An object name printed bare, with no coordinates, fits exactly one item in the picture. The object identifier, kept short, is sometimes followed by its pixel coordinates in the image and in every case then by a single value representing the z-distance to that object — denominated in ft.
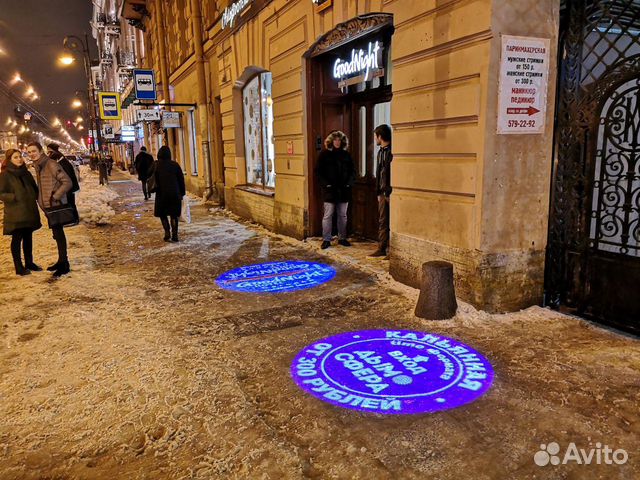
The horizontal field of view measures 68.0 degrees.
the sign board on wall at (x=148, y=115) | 62.03
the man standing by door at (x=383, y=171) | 24.43
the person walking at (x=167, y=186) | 30.91
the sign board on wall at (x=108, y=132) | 127.82
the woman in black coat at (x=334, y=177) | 26.86
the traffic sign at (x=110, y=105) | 76.54
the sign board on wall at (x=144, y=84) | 56.54
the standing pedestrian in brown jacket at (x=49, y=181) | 22.95
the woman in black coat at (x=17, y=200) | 22.65
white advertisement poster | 15.88
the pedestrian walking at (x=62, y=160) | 27.09
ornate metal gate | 14.75
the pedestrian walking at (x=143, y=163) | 58.90
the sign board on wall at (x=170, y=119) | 63.46
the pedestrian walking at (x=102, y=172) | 89.28
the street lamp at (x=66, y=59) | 85.51
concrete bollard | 16.42
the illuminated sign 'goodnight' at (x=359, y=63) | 25.23
